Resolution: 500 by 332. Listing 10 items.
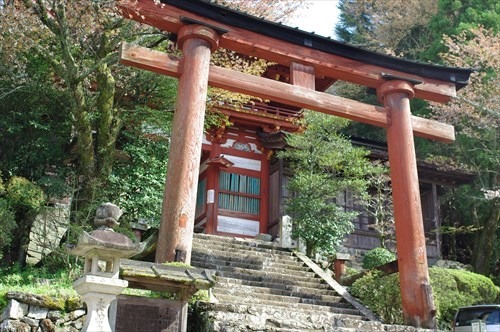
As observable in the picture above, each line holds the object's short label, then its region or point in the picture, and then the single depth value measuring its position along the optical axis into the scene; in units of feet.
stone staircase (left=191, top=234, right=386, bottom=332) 29.25
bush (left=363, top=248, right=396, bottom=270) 52.21
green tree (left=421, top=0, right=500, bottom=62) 74.43
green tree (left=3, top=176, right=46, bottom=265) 39.45
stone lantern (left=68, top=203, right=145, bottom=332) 22.25
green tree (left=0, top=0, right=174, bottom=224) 41.42
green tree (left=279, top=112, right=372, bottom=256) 52.54
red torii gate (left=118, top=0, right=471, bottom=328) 33.12
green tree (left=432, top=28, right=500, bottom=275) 62.59
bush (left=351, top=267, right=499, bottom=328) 40.11
